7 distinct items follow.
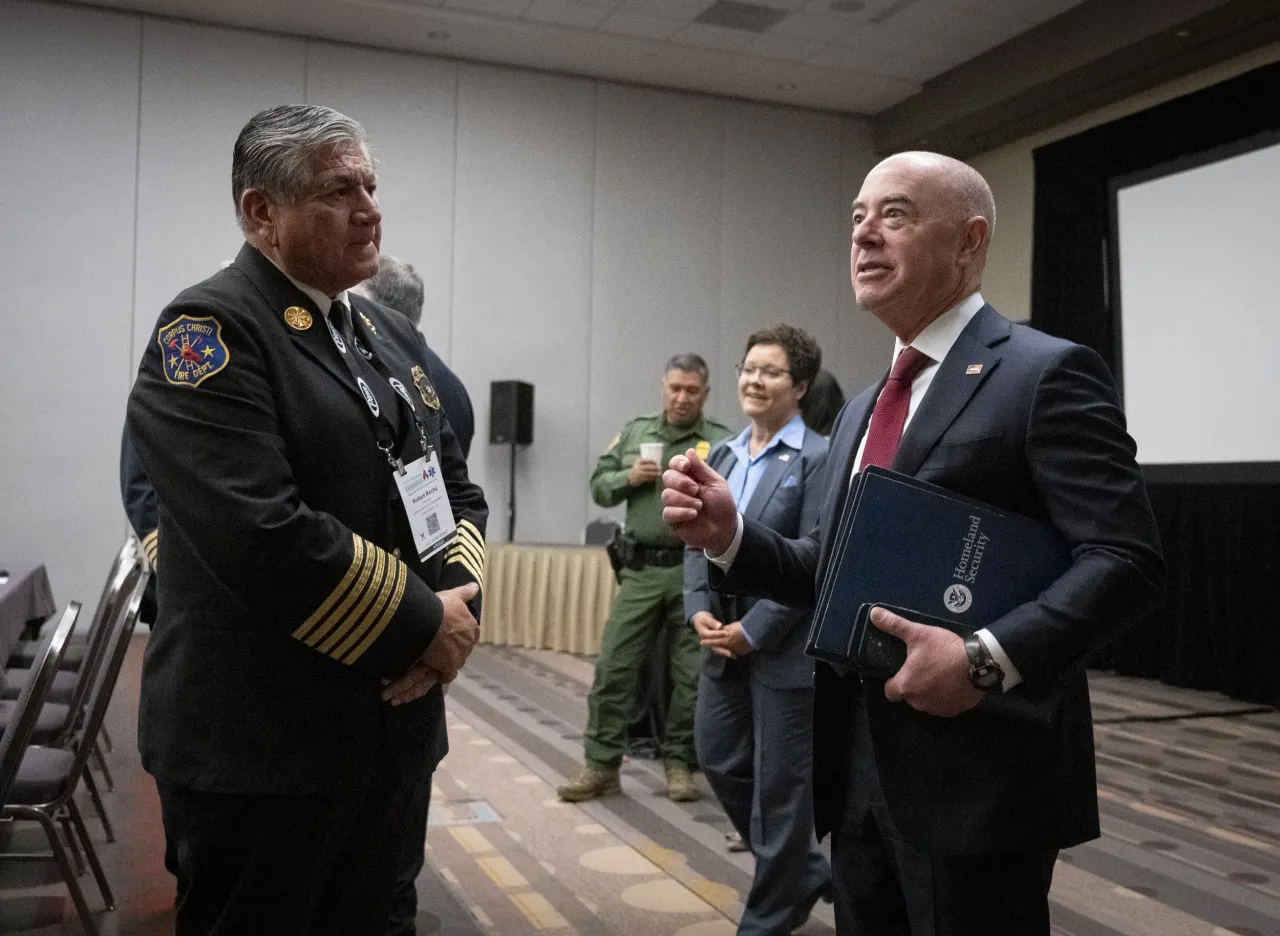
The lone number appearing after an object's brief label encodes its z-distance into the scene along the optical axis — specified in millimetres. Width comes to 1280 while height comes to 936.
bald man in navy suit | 1316
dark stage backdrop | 6293
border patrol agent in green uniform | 4016
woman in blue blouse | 2568
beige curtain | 6953
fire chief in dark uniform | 1367
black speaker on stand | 8375
